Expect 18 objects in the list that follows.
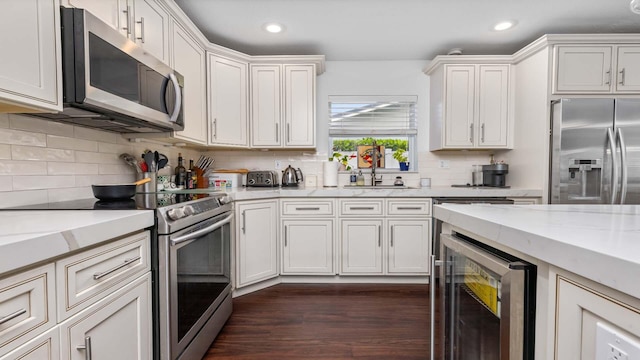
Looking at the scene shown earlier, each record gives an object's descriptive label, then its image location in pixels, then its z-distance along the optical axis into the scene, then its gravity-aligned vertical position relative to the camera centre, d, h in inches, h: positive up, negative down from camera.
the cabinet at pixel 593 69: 95.9 +35.5
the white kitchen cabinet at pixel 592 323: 19.1 -11.3
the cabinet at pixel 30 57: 37.2 +16.3
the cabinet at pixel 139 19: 54.1 +33.4
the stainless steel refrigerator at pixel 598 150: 92.0 +7.6
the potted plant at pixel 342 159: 129.1 +6.3
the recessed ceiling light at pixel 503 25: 97.4 +51.7
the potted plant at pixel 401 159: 128.3 +6.3
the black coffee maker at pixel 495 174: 113.3 -0.4
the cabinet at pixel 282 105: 113.0 +27.1
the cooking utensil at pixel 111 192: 53.9 -3.8
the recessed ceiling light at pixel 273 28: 97.7 +50.9
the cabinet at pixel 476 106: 113.7 +27.1
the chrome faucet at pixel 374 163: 123.0 +4.4
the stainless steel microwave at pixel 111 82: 45.1 +17.2
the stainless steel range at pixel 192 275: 47.9 -20.9
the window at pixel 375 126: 128.8 +21.5
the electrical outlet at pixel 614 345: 18.7 -11.9
